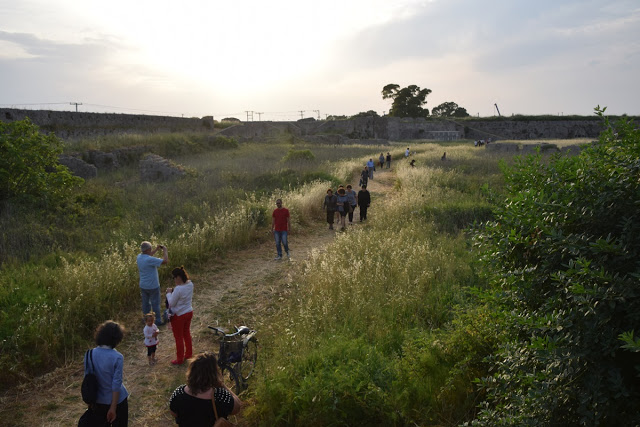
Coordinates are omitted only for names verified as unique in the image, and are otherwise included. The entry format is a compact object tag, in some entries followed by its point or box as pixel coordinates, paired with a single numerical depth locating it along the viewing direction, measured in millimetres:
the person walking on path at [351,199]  12914
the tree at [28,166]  11375
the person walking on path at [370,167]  21606
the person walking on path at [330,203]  12461
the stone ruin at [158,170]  19359
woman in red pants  5488
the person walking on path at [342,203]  12594
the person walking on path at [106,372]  3707
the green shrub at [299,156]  25242
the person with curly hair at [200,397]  3205
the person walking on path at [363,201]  13384
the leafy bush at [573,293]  2504
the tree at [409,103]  66062
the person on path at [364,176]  16766
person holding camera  6410
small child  5602
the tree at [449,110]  81125
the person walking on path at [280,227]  9969
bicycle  4687
